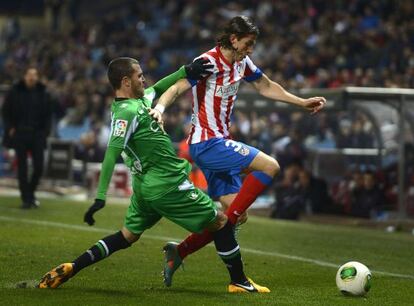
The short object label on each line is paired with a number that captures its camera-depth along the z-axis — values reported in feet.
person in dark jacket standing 110.63
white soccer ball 55.31
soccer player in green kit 54.24
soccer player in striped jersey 60.18
